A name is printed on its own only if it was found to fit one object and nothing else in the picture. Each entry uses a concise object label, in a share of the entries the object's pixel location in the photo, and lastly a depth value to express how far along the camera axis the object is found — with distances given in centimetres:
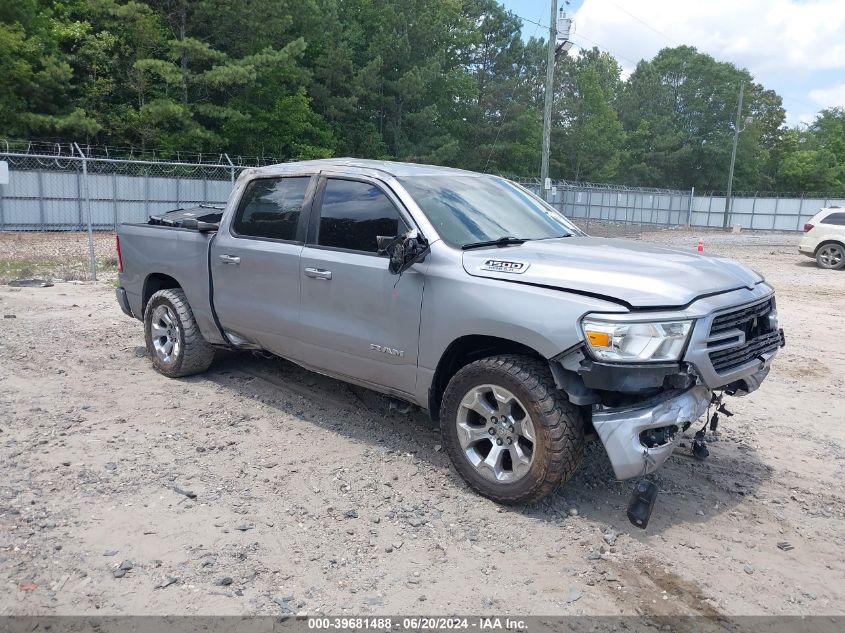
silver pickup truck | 367
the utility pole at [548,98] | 2064
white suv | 1891
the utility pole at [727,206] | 4490
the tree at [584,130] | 6425
